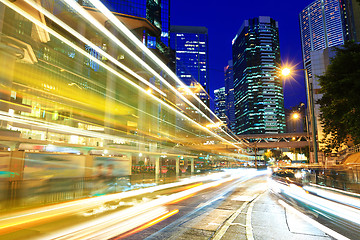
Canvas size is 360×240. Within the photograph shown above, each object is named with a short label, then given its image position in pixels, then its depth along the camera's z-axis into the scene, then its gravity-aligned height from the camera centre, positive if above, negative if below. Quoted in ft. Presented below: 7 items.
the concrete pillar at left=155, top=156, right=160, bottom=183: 100.67 -6.61
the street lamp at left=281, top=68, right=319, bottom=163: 51.13 +8.97
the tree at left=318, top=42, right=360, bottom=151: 43.93 +13.71
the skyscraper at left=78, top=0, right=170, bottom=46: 207.24 +143.48
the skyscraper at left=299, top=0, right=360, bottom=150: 151.53 +61.67
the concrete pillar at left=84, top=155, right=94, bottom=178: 44.27 -2.37
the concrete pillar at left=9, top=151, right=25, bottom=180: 33.73 -1.58
